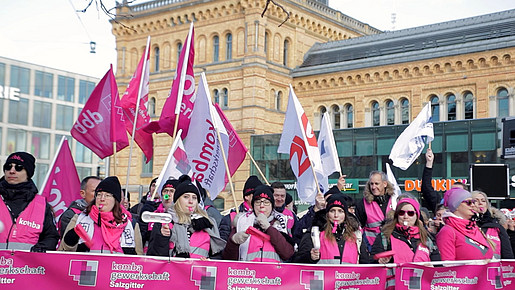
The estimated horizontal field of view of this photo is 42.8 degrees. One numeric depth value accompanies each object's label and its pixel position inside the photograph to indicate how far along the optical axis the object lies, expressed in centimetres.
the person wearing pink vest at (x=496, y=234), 660
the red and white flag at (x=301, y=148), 999
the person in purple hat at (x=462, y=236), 631
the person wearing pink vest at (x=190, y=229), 611
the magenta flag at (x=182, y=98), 1162
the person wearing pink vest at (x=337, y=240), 604
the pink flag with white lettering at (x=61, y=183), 965
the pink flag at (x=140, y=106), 1245
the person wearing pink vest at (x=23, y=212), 593
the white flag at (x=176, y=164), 944
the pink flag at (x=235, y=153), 1140
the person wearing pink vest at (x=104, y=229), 587
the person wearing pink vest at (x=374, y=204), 769
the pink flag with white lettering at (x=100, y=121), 1125
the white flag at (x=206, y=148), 1033
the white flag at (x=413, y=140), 1201
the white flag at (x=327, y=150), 1123
